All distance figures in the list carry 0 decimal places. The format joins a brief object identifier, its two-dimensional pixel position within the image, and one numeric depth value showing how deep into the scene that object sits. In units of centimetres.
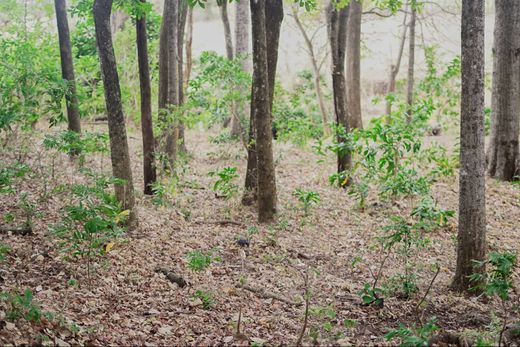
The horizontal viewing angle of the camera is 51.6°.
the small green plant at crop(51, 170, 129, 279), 512
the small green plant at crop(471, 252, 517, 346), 454
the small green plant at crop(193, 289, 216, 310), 536
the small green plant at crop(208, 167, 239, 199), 911
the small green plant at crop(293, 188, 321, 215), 903
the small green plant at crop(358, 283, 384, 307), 555
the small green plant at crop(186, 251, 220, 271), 599
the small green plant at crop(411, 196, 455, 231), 686
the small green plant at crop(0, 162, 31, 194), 596
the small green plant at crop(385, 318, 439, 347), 380
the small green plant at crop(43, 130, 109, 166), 689
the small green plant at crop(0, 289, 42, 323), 405
